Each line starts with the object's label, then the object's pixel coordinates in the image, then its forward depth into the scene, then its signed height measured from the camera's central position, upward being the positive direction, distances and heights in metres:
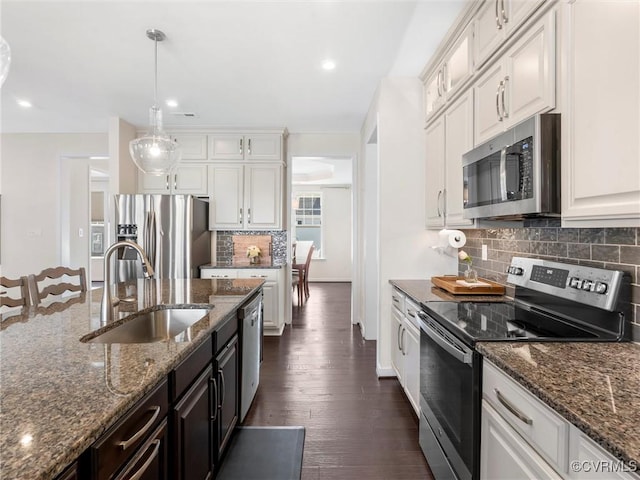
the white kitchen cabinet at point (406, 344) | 2.16 -0.76
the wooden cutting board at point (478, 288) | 2.20 -0.33
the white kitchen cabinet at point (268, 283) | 4.12 -0.55
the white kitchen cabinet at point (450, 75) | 2.06 +1.13
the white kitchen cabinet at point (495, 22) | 1.49 +1.07
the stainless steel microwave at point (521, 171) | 1.31 +0.30
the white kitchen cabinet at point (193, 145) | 4.43 +1.22
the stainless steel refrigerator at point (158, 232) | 3.87 +0.07
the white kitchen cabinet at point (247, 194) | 4.41 +0.57
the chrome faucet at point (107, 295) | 1.47 -0.25
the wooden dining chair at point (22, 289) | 1.88 -0.30
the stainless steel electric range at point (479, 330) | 1.28 -0.38
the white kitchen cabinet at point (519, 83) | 1.33 +0.72
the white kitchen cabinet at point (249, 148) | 4.42 +1.18
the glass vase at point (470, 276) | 2.37 -0.27
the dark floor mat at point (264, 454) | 1.83 -1.26
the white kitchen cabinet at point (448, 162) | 2.12 +0.56
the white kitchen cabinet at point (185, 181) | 4.42 +0.74
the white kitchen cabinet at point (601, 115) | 0.98 +0.40
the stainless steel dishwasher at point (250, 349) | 2.14 -0.77
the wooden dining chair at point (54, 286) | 1.94 -0.31
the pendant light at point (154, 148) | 2.61 +0.70
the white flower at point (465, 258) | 2.40 -0.14
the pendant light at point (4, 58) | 1.46 +0.78
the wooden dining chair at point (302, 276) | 6.05 -0.72
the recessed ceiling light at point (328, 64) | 2.71 +1.42
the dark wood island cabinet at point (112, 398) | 0.67 -0.38
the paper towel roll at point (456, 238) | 2.51 +0.00
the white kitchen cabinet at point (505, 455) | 0.94 -0.66
